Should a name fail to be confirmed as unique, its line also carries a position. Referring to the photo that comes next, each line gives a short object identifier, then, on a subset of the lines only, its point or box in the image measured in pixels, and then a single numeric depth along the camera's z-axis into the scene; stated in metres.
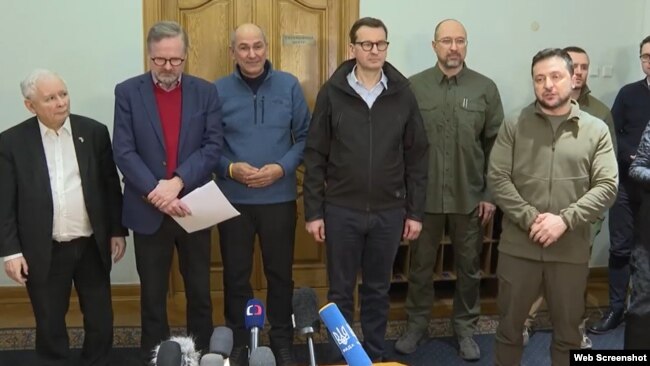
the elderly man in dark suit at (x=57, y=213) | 2.38
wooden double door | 3.48
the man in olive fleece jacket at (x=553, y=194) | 2.25
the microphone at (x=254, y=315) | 1.72
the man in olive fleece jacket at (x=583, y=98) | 3.04
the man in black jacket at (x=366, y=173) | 2.48
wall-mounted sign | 3.60
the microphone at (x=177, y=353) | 1.31
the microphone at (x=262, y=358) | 1.35
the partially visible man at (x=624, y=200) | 3.23
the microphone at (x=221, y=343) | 1.44
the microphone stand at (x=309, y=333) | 1.51
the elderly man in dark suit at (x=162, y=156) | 2.38
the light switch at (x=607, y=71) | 3.87
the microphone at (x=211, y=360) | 1.34
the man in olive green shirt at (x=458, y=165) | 2.88
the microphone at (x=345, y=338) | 1.37
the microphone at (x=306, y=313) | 1.64
